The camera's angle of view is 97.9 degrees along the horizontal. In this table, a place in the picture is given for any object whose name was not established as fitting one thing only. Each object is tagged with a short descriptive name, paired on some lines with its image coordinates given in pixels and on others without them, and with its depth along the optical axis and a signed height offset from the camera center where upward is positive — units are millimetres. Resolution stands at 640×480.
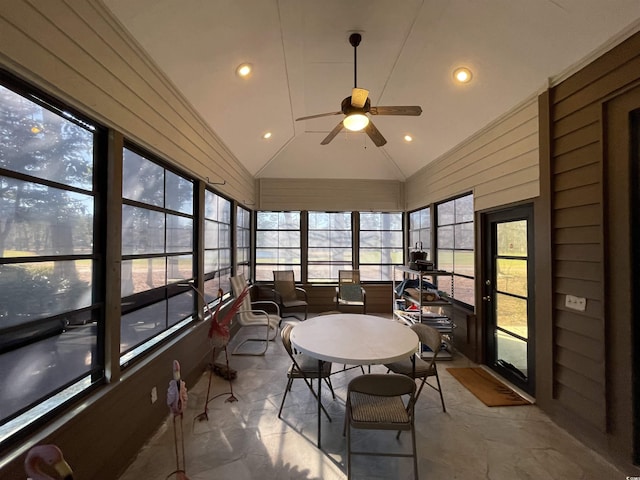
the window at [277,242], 6027 +5
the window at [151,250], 2047 -74
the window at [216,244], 3551 -28
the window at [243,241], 5012 +22
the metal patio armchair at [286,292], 5109 -974
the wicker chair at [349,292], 5277 -964
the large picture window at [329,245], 6057 -57
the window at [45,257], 1255 -80
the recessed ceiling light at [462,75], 2666 +1640
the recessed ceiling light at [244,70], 2625 +1658
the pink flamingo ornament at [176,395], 1433 -801
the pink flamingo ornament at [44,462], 748 -603
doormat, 2594 -1485
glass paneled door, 2707 -555
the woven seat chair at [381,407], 1641 -1095
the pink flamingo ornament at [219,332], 2297 -774
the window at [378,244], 6066 -33
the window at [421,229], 4863 +261
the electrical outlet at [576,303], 2113 -467
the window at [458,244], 3665 -16
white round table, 1944 -782
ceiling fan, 2197 +1117
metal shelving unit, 3674 -836
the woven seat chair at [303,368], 2303 -1068
